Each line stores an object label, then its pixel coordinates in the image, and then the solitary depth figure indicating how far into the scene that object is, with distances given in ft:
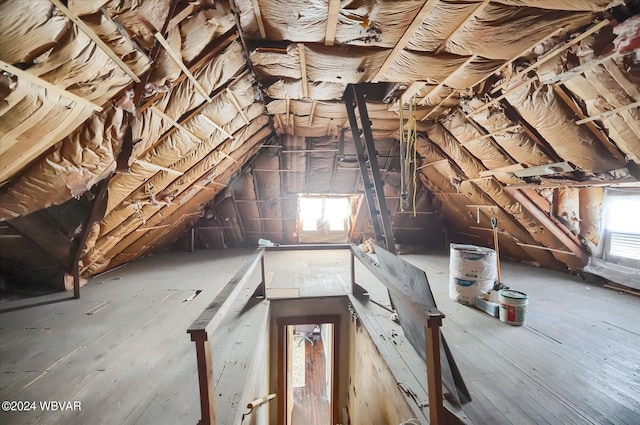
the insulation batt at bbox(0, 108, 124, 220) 6.34
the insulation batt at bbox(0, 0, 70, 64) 3.50
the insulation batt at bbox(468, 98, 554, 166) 10.39
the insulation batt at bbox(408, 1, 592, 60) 6.08
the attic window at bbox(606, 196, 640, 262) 11.85
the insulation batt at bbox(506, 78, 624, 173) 8.65
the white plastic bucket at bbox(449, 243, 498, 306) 10.49
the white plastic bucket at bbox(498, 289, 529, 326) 9.20
